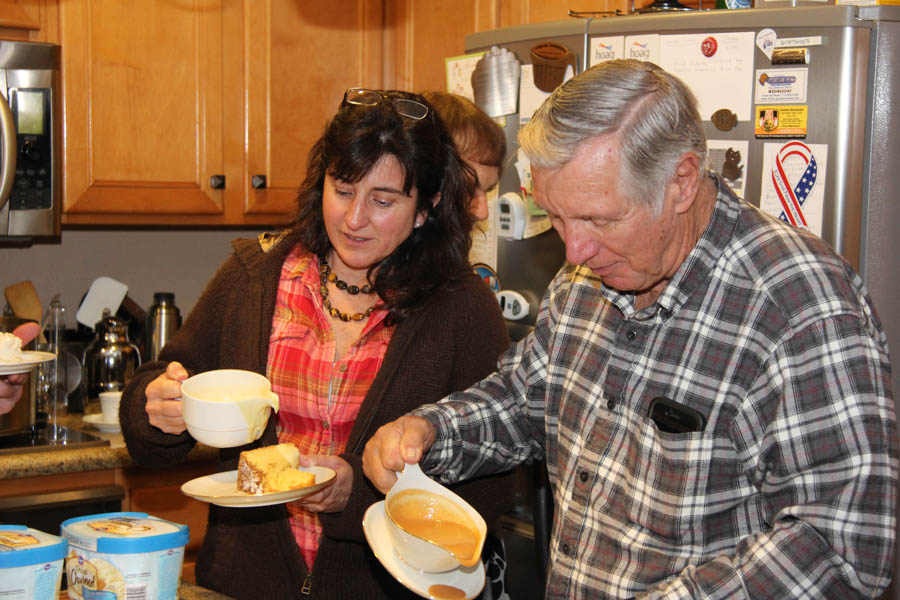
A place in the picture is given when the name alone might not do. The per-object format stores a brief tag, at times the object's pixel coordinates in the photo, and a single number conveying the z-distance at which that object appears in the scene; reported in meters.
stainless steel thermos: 2.85
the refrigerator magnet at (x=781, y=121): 1.73
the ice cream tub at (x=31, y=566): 1.05
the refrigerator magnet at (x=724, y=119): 1.79
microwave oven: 2.37
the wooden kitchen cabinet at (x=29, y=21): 2.37
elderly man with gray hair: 0.99
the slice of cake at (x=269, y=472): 1.30
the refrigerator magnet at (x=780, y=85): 1.72
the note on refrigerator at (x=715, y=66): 1.77
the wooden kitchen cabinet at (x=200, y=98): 2.52
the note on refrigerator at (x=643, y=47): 1.88
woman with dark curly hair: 1.56
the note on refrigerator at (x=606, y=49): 1.92
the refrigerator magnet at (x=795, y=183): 1.71
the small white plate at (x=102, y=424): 2.45
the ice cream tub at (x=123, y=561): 1.11
